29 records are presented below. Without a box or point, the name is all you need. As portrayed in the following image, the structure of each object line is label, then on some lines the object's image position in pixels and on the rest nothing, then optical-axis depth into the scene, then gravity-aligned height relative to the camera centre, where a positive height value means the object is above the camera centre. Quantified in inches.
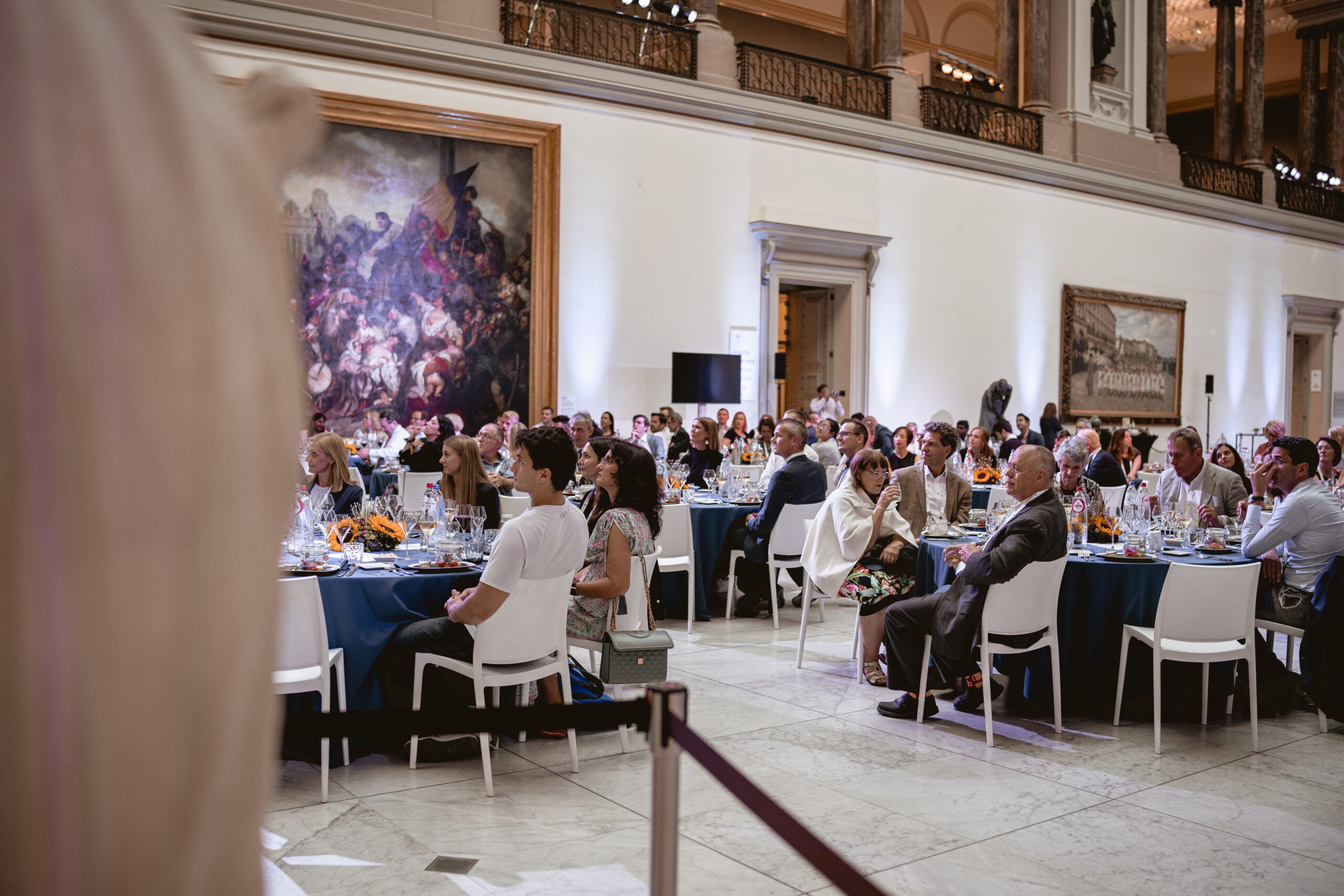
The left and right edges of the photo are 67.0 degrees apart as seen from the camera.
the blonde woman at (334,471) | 233.3 -11.6
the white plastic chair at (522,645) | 162.2 -35.9
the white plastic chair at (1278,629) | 212.2 -40.3
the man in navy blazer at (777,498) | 282.5 -19.4
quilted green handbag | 170.6 -39.4
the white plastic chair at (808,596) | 237.6 -40.0
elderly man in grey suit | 184.7 -29.4
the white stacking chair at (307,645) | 152.9 -34.4
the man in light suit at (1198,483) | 257.5 -12.9
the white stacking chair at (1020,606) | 188.4 -32.5
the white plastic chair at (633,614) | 207.0 -39.3
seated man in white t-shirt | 159.2 -21.6
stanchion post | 72.8 -25.8
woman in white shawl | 222.1 -26.2
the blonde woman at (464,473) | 224.2 -11.1
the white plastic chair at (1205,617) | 186.9 -33.7
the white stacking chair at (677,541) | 278.8 -31.5
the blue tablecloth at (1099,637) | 206.2 -41.4
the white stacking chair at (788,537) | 286.2 -30.7
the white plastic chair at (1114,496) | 322.0 -19.8
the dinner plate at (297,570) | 175.2 -25.9
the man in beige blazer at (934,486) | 247.3 -13.9
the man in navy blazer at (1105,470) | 337.1 -12.1
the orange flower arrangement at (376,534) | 203.5 -22.5
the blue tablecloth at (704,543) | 301.3 -34.5
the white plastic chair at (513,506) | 289.9 -23.3
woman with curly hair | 185.2 -20.4
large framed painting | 446.3 +73.9
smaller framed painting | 703.7 +56.3
